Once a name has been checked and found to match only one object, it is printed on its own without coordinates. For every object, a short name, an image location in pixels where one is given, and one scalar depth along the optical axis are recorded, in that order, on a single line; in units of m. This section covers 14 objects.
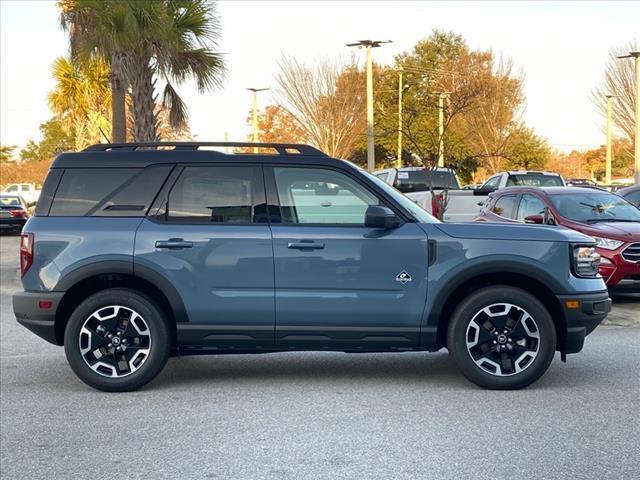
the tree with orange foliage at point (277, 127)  39.91
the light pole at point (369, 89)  27.09
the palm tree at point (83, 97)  23.29
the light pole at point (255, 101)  43.01
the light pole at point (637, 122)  30.22
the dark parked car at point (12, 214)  30.11
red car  10.65
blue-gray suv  6.14
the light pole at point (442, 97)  28.35
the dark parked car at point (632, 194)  15.21
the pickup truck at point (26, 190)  50.94
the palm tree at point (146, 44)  15.13
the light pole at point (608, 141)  37.53
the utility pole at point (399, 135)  36.94
